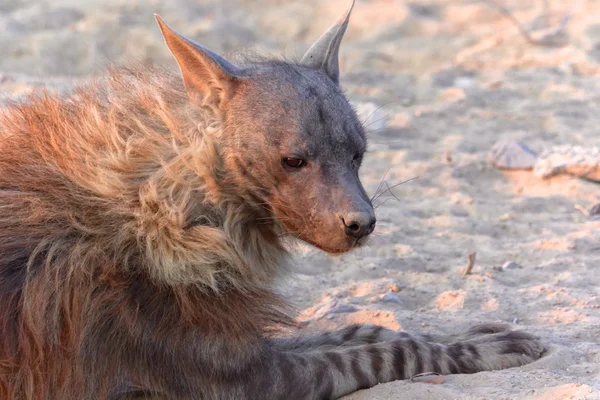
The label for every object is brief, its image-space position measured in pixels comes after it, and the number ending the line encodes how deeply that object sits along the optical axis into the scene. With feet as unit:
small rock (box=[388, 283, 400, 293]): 33.42
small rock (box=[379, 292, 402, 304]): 32.60
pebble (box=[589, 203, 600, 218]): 40.01
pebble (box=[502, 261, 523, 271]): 35.24
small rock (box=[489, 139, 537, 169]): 44.83
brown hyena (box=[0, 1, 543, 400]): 23.26
